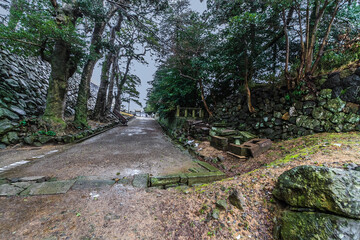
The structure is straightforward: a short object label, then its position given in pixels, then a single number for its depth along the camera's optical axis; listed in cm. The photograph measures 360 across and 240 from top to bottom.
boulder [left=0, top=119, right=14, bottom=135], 366
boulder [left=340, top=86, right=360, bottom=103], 281
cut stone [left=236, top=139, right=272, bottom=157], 303
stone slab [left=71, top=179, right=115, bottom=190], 202
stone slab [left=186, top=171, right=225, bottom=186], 238
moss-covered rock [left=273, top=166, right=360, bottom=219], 100
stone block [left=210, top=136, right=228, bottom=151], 378
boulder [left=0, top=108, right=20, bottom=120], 391
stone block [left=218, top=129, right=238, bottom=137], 411
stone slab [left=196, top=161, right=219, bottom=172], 276
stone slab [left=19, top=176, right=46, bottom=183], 212
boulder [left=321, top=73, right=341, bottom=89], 304
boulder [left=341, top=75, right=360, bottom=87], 281
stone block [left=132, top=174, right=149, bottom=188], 212
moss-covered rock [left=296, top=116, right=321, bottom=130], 318
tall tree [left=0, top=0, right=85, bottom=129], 378
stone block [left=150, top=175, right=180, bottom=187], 222
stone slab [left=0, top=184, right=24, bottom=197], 175
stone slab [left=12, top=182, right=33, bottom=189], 193
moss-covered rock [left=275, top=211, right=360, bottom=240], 91
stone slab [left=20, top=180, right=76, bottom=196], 182
